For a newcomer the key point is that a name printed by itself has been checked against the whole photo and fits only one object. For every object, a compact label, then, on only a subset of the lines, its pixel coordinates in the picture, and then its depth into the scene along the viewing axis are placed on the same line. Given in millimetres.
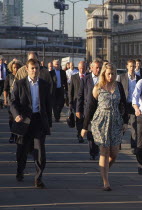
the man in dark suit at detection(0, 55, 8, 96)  28973
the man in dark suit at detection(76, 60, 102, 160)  13156
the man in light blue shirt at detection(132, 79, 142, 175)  12445
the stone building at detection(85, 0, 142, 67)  180750
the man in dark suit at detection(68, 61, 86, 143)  17328
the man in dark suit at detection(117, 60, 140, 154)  15633
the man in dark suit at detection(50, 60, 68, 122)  23594
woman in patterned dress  10789
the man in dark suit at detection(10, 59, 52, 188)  11141
